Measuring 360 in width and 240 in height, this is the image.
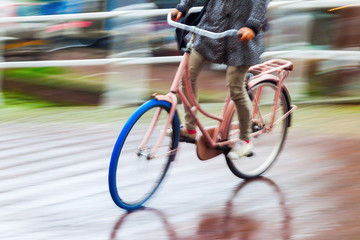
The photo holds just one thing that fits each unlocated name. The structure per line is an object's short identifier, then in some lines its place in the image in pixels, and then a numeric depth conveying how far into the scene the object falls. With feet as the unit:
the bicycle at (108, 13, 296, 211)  22.52
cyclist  23.59
